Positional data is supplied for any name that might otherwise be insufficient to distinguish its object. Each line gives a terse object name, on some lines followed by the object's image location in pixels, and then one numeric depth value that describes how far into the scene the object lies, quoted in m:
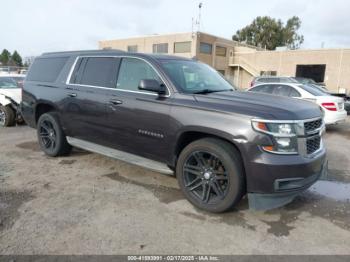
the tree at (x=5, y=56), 78.09
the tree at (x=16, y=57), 77.25
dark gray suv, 3.47
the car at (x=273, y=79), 17.60
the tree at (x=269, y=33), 61.16
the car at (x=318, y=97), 9.88
